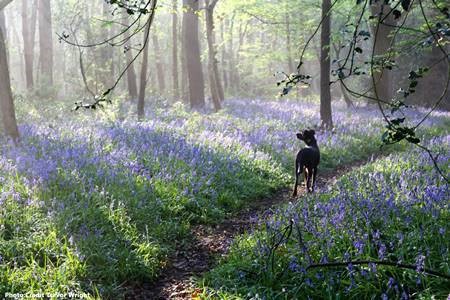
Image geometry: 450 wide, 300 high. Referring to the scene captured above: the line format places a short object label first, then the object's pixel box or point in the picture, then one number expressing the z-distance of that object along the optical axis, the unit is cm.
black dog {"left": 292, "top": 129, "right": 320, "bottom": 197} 792
